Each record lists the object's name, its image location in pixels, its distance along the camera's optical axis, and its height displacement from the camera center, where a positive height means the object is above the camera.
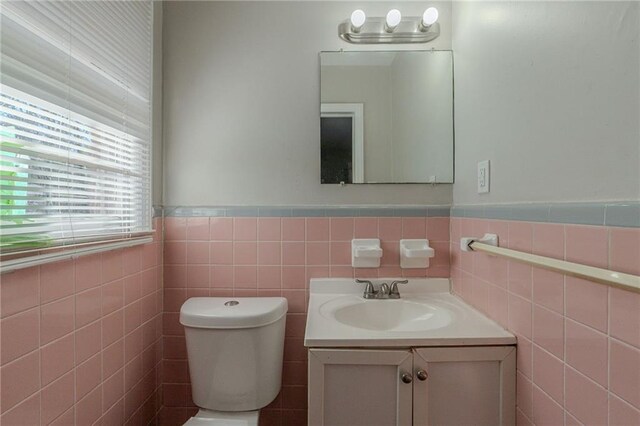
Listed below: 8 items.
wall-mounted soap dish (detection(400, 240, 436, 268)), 1.43 -0.20
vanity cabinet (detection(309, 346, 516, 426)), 0.95 -0.54
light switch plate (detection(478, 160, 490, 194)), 1.15 +0.13
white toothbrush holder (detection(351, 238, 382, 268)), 1.41 -0.19
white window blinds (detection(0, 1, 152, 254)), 0.77 +0.28
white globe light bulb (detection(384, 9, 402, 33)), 1.38 +0.87
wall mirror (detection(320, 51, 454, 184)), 1.48 +0.45
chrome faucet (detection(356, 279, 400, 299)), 1.38 -0.36
